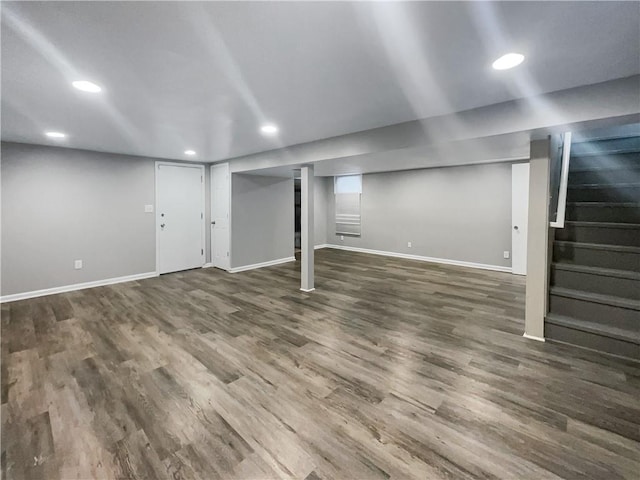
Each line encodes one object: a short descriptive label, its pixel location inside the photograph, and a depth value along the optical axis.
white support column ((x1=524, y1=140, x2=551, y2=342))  2.80
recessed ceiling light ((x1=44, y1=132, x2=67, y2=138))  3.69
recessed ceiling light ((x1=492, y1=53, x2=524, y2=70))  1.81
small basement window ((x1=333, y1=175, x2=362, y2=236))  8.17
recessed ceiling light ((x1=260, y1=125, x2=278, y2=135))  3.37
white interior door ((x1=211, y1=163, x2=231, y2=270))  5.95
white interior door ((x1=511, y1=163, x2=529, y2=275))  5.30
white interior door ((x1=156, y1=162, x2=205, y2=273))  5.68
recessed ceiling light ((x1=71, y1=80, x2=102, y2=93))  2.18
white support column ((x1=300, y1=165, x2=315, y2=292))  4.64
